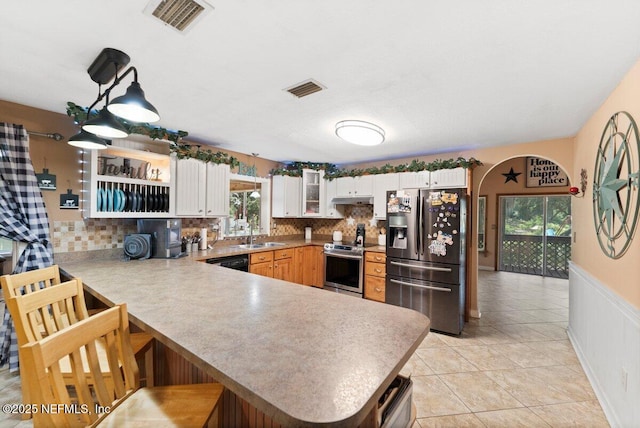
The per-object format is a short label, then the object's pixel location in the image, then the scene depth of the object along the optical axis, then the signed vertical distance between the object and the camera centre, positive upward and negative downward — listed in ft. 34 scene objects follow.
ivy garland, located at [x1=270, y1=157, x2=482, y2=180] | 12.58 +2.52
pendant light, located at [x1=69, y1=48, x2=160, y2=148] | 4.95 +1.97
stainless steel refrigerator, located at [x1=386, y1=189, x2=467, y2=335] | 11.07 -1.43
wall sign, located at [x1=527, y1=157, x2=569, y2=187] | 20.33 +3.34
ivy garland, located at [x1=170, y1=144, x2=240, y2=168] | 10.88 +2.47
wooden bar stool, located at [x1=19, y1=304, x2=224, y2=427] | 2.80 -2.01
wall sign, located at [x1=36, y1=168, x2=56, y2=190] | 8.49 +1.01
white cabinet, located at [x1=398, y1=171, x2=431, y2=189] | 13.37 +1.86
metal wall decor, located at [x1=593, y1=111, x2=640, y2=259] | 5.76 +0.82
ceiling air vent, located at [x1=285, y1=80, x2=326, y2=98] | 6.95 +3.24
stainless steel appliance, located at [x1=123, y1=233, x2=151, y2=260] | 9.55 -1.05
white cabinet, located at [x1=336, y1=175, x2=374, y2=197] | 15.24 +1.74
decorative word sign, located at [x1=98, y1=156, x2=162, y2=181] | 9.33 +1.61
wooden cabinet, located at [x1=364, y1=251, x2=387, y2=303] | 13.14 -2.71
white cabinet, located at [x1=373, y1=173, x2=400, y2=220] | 14.33 +1.50
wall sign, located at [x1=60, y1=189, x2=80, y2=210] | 8.98 +0.41
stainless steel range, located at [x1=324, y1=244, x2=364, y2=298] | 13.88 -2.58
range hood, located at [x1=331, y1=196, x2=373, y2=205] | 15.48 +0.97
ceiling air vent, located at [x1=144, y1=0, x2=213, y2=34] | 4.42 +3.28
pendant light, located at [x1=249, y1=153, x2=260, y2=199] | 15.39 +1.81
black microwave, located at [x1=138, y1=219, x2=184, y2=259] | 9.95 -0.71
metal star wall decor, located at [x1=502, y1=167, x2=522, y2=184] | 22.20 +3.46
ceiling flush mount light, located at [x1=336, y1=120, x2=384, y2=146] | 9.46 +2.93
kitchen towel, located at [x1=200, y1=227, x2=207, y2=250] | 12.39 -1.02
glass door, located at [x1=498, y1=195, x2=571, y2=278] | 21.22 -1.15
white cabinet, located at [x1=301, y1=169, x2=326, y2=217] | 16.57 +1.33
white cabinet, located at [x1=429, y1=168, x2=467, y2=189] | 12.52 +1.81
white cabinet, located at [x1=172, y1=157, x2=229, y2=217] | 10.97 +1.11
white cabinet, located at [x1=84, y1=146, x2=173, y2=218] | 8.88 +1.03
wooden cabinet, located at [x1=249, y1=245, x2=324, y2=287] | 12.93 -2.36
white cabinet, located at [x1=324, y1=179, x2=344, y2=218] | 16.56 +0.98
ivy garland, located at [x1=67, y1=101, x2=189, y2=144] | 8.46 +3.01
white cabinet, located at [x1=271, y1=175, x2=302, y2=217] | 15.96 +1.16
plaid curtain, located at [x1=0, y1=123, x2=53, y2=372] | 7.61 +0.07
